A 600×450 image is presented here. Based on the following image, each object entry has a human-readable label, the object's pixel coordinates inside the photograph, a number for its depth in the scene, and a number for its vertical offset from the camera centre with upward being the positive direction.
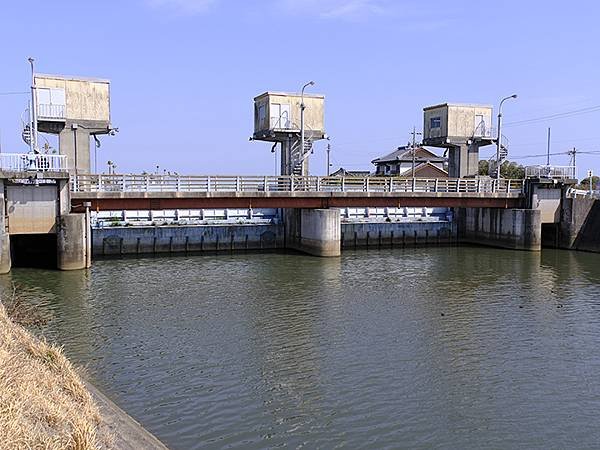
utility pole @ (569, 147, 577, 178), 66.29 +4.32
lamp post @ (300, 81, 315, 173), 43.93 +4.44
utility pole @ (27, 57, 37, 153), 31.80 +4.07
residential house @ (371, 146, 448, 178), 86.62 +4.22
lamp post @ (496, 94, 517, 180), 49.13 +3.65
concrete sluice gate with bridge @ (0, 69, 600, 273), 30.41 -0.88
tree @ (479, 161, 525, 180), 84.62 +3.18
